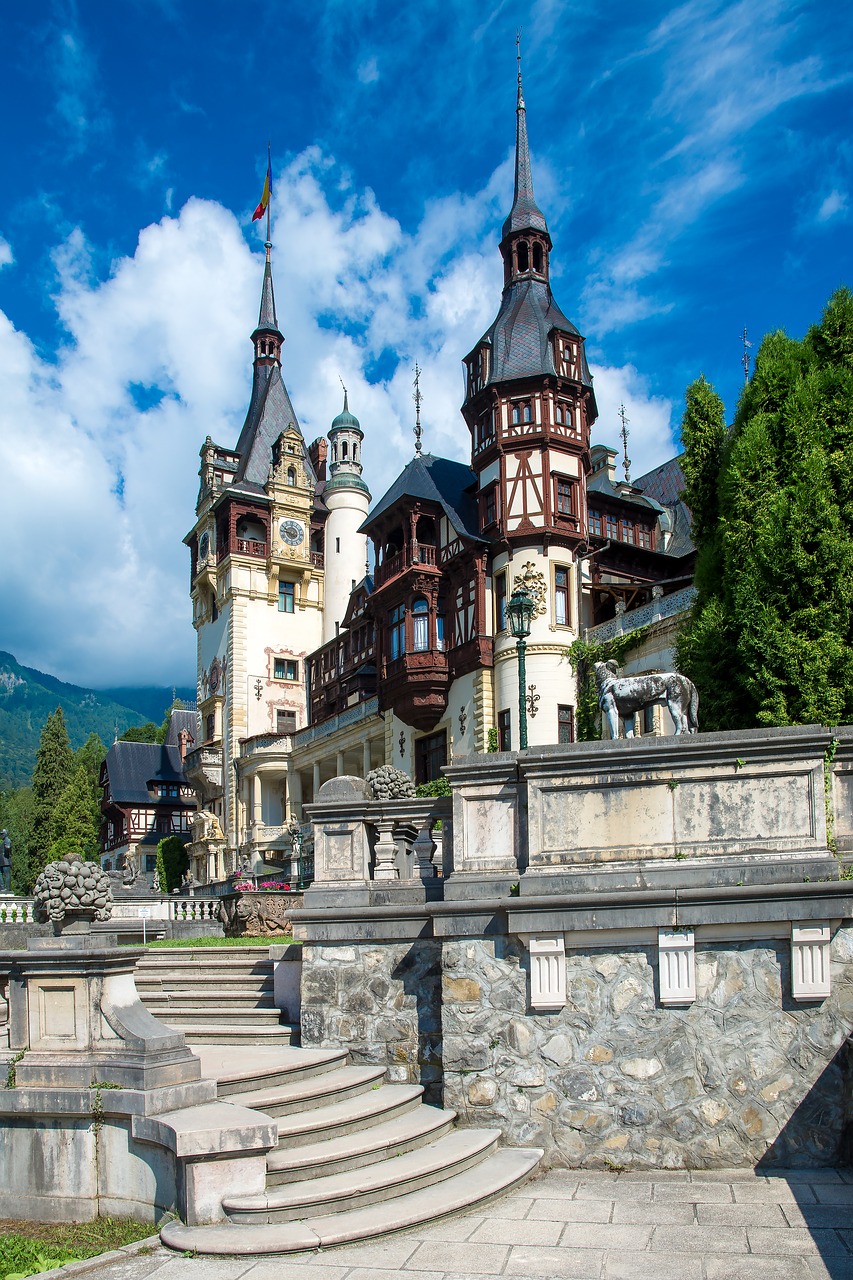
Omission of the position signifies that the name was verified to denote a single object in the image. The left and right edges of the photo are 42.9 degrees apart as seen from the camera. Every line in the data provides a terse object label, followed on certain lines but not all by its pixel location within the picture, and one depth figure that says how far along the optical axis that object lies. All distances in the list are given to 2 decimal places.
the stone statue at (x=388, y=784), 13.66
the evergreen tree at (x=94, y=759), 89.25
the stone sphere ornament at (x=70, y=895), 10.30
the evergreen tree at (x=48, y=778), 75.19
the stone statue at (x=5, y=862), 39.59
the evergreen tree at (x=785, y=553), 19.64
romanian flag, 73.06
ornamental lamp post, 15.17
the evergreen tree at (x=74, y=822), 72.00
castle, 36.53
